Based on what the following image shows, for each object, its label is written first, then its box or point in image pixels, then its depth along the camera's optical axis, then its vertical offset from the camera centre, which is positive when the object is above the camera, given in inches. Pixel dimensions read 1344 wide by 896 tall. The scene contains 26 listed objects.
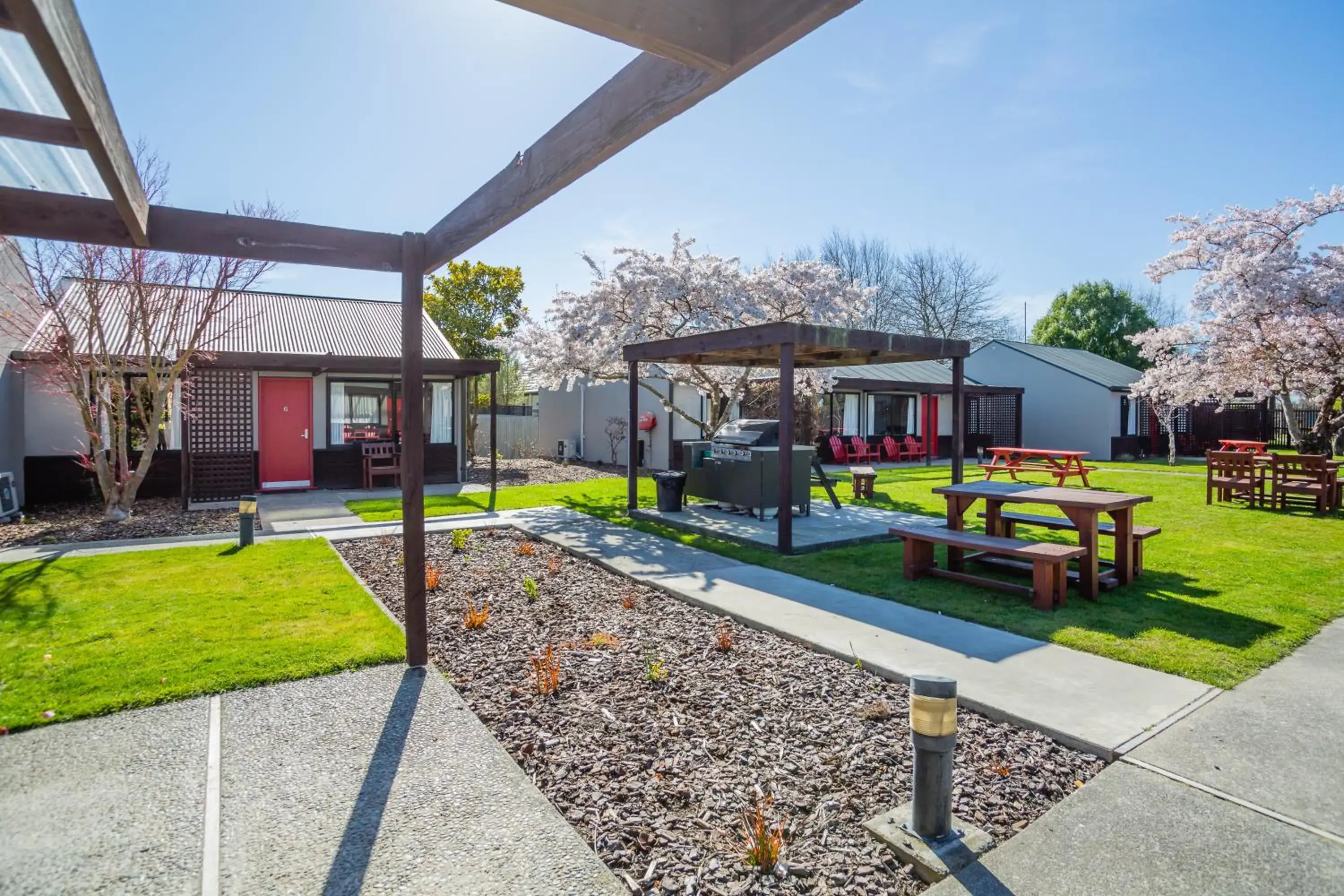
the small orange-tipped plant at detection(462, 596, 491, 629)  187.8 -53.4
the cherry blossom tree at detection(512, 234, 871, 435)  471.2 +88.4
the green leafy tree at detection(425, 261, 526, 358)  815.1 +151.1
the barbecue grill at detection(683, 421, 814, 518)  363.9 -23.0
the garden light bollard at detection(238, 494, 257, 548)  294.7 -41.2
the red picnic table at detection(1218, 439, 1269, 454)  475.5 -13.0
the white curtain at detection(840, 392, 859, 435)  801.6 +14.7
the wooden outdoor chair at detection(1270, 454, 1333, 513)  392.5 -32.4
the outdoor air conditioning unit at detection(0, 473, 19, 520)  373.1 -39.7
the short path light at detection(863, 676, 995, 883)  90.5 -48.2
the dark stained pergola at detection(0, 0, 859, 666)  67.0 +39.8
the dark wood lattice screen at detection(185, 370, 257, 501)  462.6 -5.3
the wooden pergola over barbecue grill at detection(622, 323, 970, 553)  285.3 +39.2
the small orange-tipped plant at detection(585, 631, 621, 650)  173.0 -55.3
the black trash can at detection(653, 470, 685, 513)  391.2 -36.0
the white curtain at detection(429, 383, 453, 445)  566.9 +10.1
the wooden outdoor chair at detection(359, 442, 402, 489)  515.9 -26.1
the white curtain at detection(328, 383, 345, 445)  524.7 +9.8
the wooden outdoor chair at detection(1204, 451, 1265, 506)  420.8 -32.0
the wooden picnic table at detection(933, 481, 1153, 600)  209.3 -26.8
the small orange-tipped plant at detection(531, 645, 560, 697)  143.5 -53.9
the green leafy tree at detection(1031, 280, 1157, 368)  1342.3 +215.7
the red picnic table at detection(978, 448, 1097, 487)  505.4 -31.3
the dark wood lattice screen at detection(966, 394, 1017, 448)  918.4 +12.1
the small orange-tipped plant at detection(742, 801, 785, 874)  86.4 -54.5
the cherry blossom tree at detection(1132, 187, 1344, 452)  486.0 +88.1
